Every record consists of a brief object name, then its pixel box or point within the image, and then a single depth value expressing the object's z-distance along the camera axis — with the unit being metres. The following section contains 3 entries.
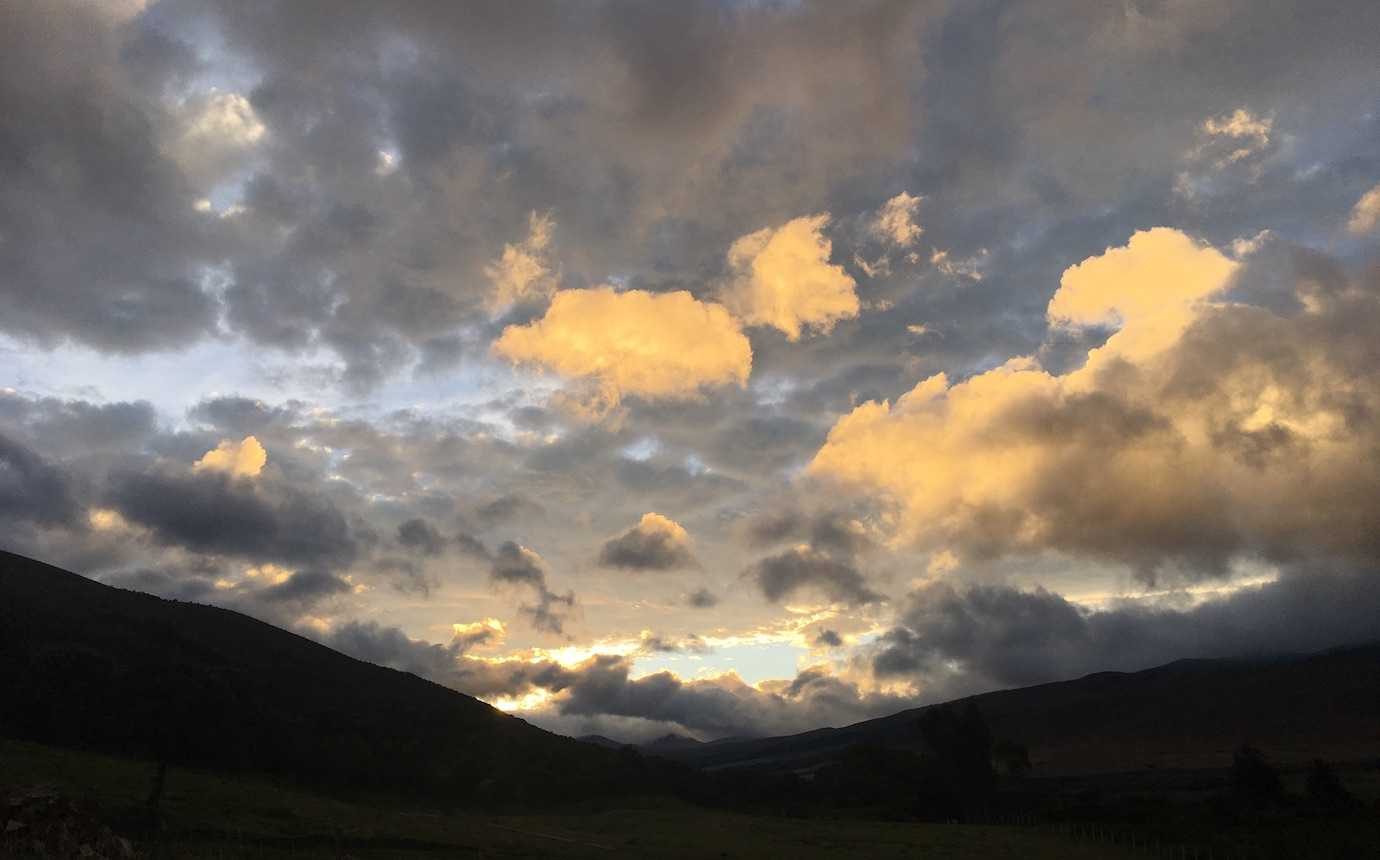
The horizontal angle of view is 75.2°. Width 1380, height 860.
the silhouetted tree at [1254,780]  133.00
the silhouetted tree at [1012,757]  181.50
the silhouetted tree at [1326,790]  120.19
